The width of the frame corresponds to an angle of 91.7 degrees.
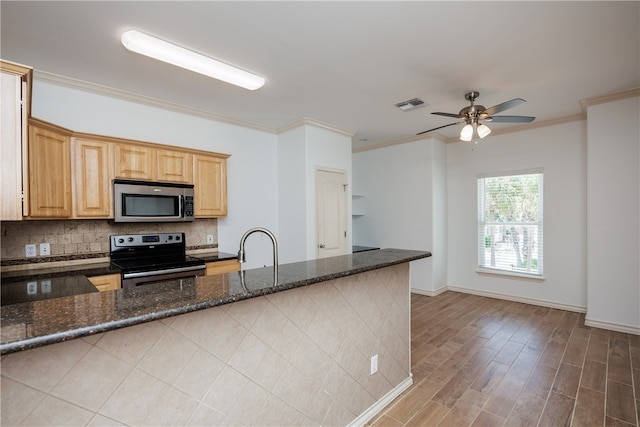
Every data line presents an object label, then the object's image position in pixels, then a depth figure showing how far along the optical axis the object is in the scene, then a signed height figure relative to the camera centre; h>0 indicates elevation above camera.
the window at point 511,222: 4.75 -0.20
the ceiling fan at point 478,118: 3.15 +0.97
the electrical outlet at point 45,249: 2.92 -0.33
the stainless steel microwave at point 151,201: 3.08 +0.12
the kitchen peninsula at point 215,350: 1.00 -0.59
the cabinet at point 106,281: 2.72 -0.60
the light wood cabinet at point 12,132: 1.81 +0.48
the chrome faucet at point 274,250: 1.69 -0.21
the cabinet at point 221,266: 3.45 -0.62
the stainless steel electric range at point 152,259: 2.87 -0.50
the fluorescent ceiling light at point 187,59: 2.31 +1.27
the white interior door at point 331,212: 4.49 -0.01
